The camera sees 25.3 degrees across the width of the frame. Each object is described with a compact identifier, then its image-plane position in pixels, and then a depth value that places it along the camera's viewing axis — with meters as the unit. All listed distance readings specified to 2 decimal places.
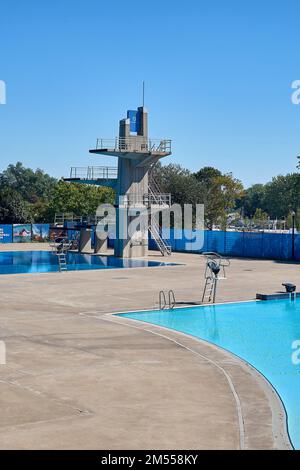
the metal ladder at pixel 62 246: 49.17
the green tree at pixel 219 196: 98.54
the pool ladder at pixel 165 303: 24.08
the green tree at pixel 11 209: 77.81
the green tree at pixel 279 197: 136.60
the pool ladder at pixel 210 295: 25.56
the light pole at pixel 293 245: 47.85
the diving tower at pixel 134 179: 48.25
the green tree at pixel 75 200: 79.81
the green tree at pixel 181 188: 90.31
